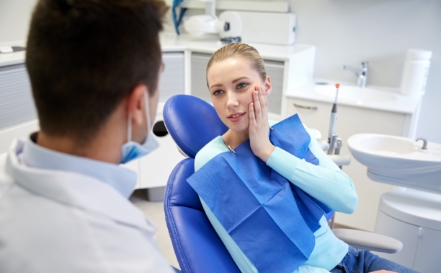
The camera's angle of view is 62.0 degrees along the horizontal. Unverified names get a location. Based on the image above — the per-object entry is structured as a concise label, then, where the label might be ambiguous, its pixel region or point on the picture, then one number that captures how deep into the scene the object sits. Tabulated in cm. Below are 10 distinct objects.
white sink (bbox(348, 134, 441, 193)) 147
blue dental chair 101
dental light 258
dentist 59
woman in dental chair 111
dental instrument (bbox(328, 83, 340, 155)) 156
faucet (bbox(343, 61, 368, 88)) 243
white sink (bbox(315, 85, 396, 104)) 236
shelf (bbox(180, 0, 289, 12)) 260
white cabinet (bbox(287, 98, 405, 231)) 202
